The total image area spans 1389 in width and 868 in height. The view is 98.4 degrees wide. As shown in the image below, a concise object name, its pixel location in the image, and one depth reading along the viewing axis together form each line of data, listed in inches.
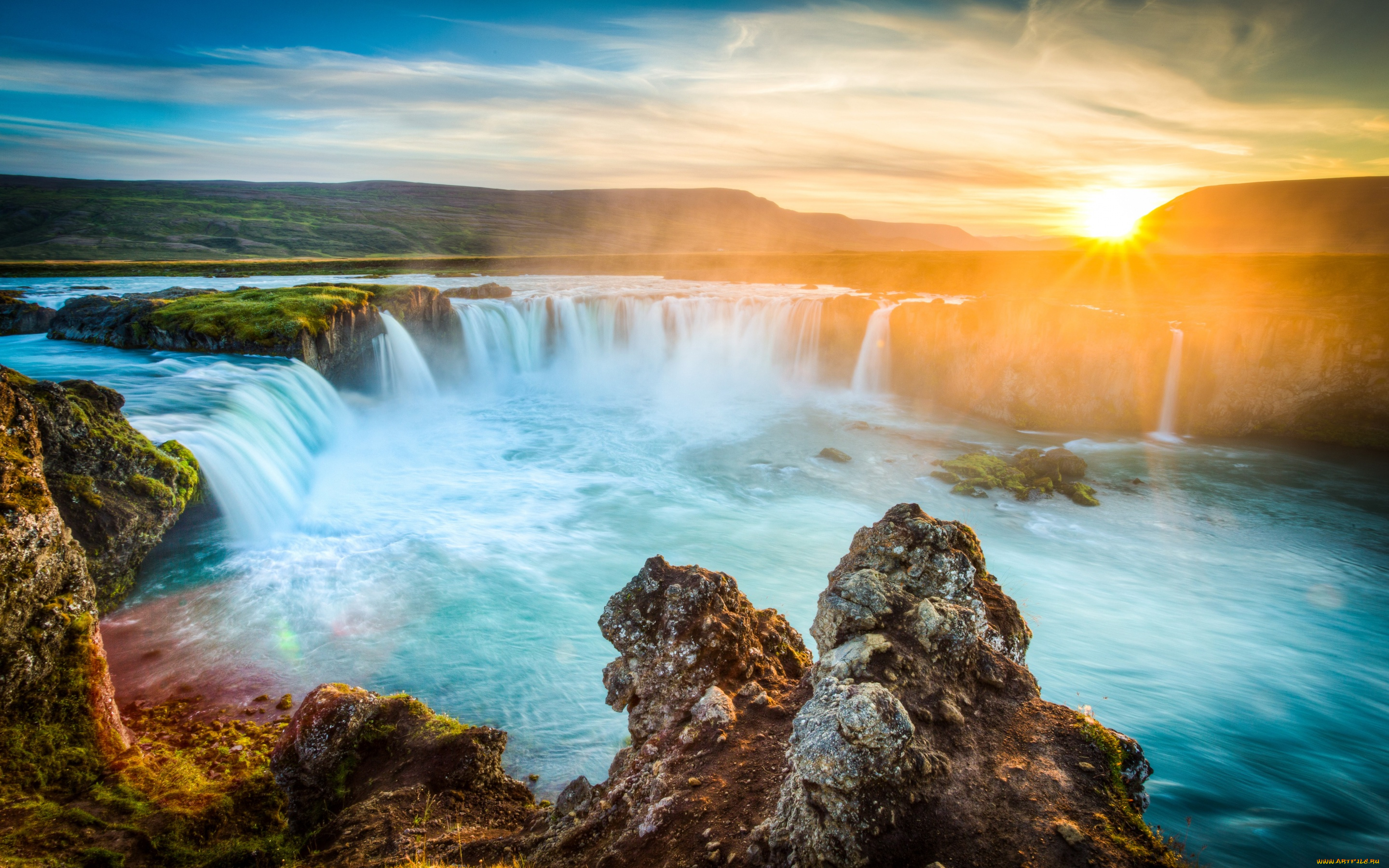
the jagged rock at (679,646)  242.8
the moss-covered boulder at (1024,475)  794.8
